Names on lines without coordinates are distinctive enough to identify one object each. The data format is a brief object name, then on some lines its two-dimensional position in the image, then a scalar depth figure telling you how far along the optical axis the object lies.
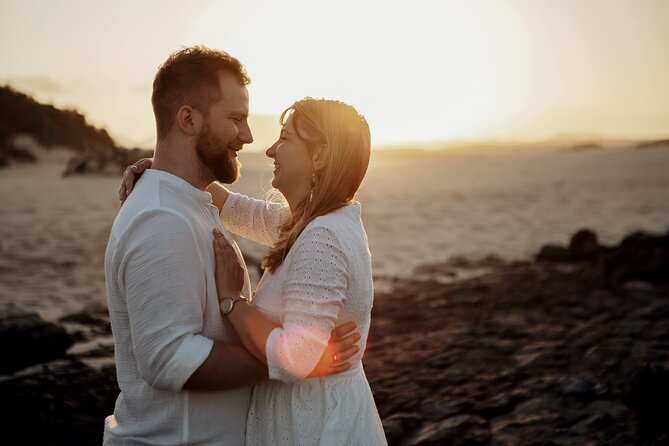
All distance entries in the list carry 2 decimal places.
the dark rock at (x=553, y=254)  15.10
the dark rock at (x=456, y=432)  5.61
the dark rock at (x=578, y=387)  6.28
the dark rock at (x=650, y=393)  5.49
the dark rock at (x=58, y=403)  6.24
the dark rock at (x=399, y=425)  5.85
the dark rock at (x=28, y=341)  7.81
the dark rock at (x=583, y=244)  14.74
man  2.78
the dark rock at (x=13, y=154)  45.34
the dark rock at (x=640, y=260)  11.61
